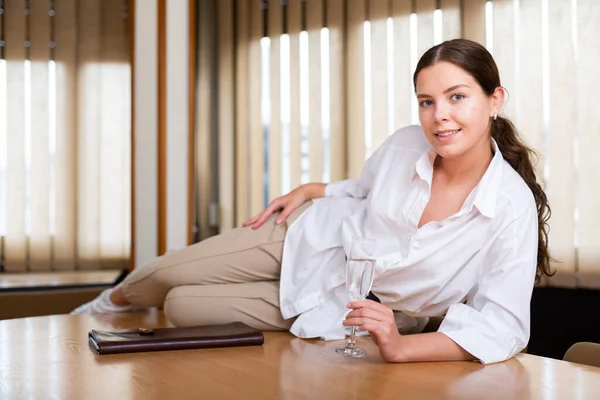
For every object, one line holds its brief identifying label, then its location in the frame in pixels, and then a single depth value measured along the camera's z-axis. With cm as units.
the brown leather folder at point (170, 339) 179
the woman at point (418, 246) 174
